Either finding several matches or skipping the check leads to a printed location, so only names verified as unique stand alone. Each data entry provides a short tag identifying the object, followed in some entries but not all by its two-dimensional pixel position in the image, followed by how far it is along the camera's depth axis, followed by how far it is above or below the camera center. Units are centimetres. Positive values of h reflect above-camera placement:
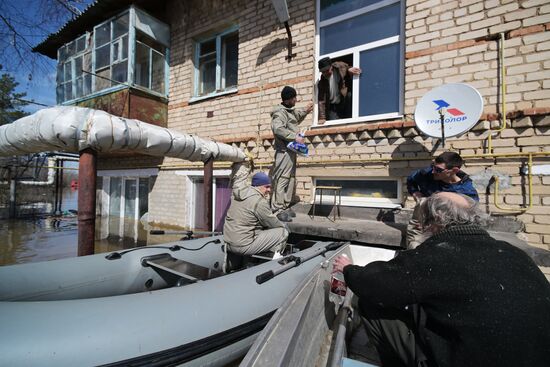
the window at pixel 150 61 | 659 +336
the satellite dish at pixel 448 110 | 295 +96
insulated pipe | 282 +58
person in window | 442 +174
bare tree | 371 +269
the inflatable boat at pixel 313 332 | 112 -80
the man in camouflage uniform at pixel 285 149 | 388 +59
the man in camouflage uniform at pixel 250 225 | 260 -42
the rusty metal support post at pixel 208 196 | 509 -24
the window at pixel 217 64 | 614 +303
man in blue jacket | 270 +11
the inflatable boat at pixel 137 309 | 121 -77
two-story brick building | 317 +186
